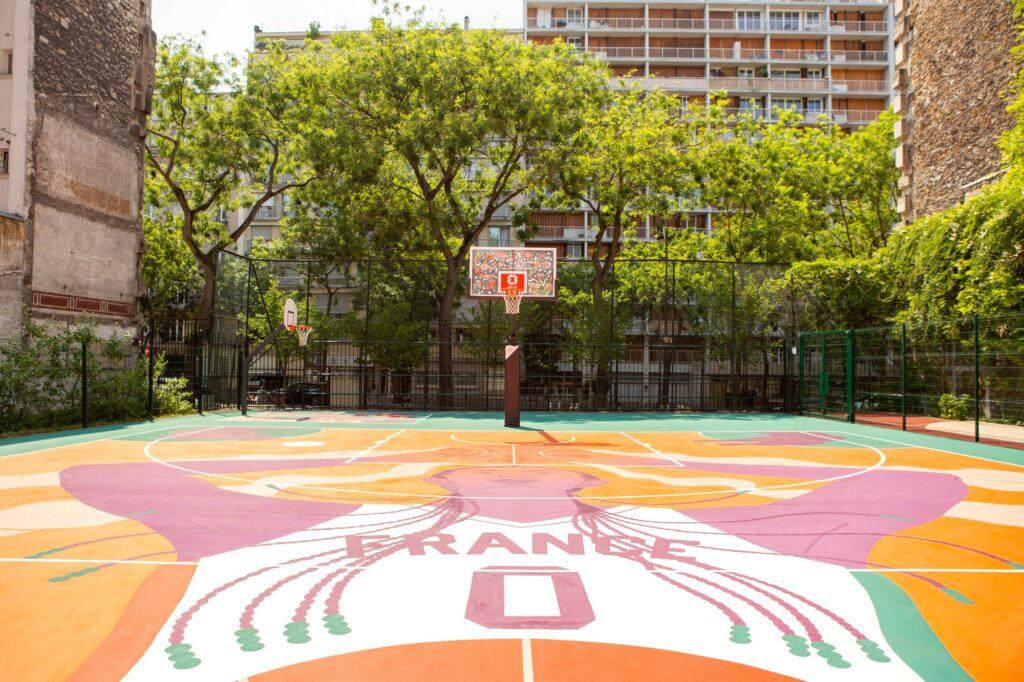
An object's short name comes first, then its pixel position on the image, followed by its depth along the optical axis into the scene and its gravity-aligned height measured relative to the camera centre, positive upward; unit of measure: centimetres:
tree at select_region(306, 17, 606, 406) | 2253 +823
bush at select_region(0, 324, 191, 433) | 1469 -90
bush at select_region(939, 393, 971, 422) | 1875 -132
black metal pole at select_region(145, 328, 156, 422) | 1775 -116
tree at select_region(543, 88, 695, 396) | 2414 +649
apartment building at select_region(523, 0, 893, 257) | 5700 +2609
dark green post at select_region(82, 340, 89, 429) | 1564 -103
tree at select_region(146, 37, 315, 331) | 2506 +825
